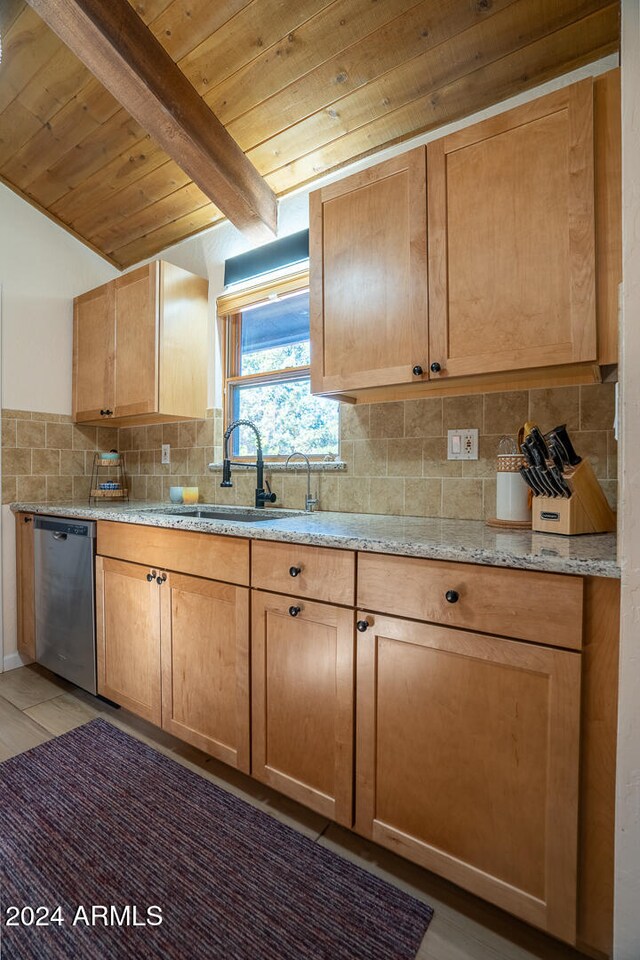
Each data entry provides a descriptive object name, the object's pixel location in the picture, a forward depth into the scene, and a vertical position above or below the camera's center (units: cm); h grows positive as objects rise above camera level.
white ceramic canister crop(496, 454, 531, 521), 146 -8
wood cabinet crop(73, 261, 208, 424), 246 +67
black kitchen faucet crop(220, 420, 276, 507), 216 -8
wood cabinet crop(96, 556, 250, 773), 159 -73
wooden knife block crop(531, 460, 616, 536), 125 -12
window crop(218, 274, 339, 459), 233 +49
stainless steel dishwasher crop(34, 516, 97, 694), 217 -66
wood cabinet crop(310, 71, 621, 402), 124 +64
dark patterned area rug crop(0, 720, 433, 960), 111 -115
